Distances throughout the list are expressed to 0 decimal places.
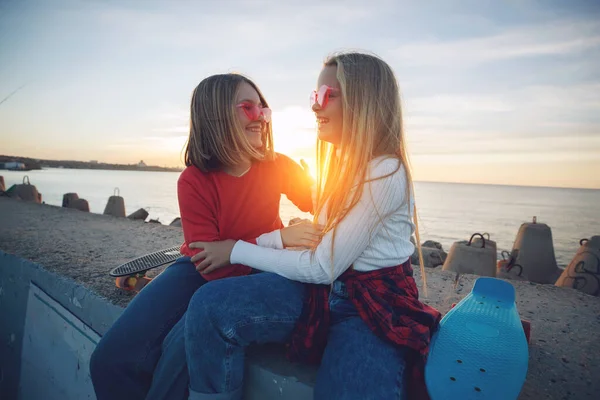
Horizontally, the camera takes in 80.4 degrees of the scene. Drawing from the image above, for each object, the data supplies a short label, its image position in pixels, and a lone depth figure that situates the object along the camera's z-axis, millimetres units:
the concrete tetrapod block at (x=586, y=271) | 3766
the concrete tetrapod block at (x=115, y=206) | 8938
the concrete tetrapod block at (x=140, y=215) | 8984
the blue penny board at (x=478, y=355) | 1211
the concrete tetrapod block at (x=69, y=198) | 9576
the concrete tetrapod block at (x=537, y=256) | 5496
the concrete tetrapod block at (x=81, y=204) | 9187
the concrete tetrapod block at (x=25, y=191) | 9656
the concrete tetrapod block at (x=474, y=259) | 4448
